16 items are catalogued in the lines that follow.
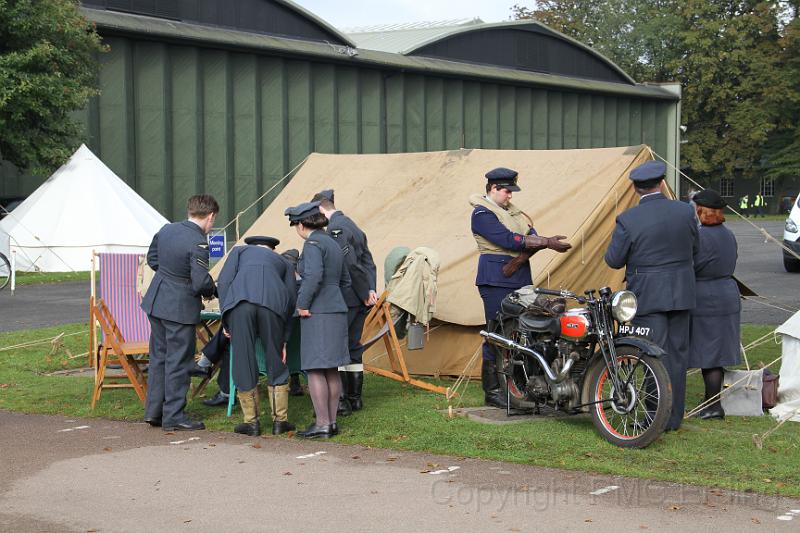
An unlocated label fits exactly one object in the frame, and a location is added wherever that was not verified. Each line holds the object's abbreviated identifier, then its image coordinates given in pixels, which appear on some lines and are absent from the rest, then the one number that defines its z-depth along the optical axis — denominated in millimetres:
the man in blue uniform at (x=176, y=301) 8648
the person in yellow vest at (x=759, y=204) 65912
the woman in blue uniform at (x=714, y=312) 8773
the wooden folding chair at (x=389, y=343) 10305
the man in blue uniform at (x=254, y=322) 8359
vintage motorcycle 7613
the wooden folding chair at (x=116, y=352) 9383
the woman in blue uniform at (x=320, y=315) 8266
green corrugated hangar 33906
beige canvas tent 10984
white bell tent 24844
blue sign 18773
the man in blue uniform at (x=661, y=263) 8117
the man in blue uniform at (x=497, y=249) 9234
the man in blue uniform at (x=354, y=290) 9406
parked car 21641
